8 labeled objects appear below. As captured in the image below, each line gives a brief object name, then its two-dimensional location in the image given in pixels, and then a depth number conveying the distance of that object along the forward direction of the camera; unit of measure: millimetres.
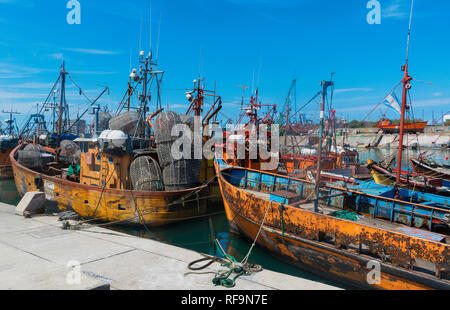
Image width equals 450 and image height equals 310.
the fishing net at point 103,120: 23375
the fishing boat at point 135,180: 14258
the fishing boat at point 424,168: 23422
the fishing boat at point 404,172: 13195
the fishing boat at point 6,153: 28719
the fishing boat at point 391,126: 55900
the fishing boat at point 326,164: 16938
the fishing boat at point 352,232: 7750
